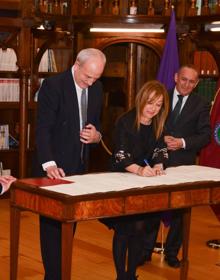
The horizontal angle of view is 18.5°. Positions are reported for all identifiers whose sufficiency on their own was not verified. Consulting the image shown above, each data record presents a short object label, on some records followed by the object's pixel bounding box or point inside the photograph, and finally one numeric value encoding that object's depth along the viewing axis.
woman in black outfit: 4.40
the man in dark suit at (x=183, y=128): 5.39
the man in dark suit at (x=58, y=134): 4.15
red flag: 6.01
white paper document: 3.83
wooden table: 3.69
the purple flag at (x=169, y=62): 6.27
